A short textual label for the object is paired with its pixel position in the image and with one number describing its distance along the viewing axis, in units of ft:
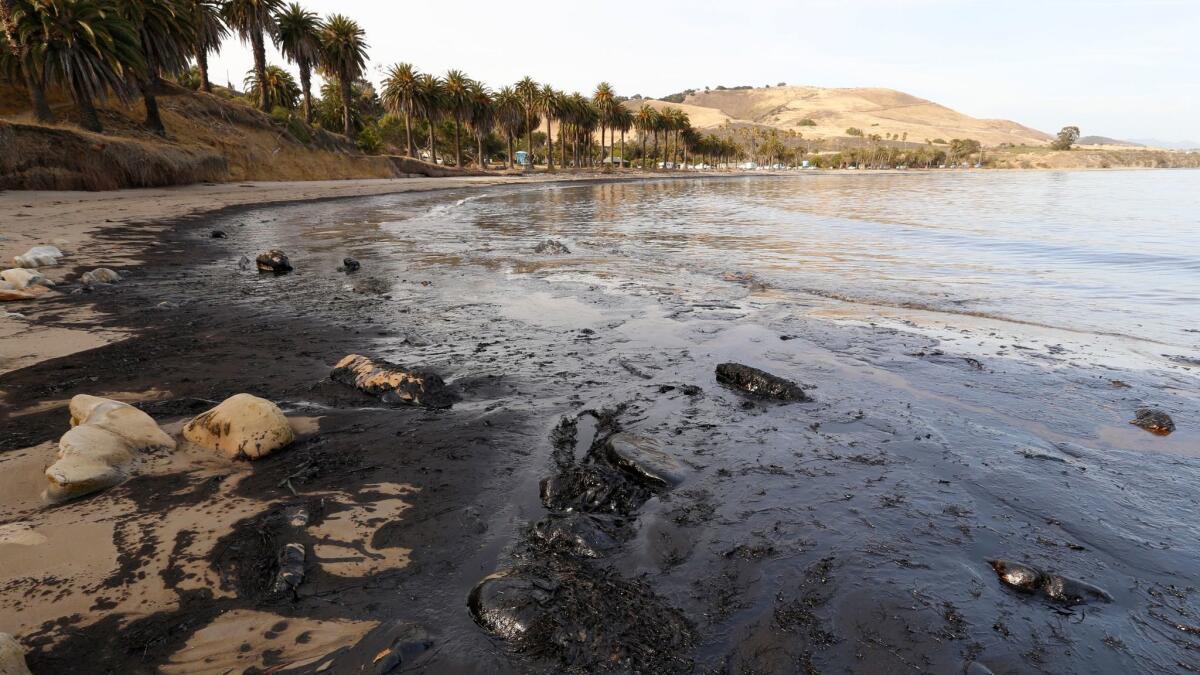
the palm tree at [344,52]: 182.39
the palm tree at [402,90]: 207.41
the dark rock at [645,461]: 12.00
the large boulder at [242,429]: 12.12
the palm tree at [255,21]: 148.40
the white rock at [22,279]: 24.36
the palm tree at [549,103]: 287.69
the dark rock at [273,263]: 34.22
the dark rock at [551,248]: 46.41
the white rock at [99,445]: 10.20
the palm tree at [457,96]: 225.97
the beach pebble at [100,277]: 27.61
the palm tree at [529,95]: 288.51
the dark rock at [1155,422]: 14.59
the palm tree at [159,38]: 102.63
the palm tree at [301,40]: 163.73
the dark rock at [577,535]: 9.71
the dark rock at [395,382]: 15.58
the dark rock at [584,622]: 7.48
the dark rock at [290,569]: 8.38
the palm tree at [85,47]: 83.97
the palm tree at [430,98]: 213.05
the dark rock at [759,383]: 16.67
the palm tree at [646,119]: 377.71
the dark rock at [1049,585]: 8.78
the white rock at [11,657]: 6.20
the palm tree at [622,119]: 345.99
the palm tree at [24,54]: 81.71
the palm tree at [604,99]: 330.54
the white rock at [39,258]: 29.71
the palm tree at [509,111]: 274.98
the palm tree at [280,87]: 200.13
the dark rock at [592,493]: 11.07
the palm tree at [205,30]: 128.36
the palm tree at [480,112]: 239.91
